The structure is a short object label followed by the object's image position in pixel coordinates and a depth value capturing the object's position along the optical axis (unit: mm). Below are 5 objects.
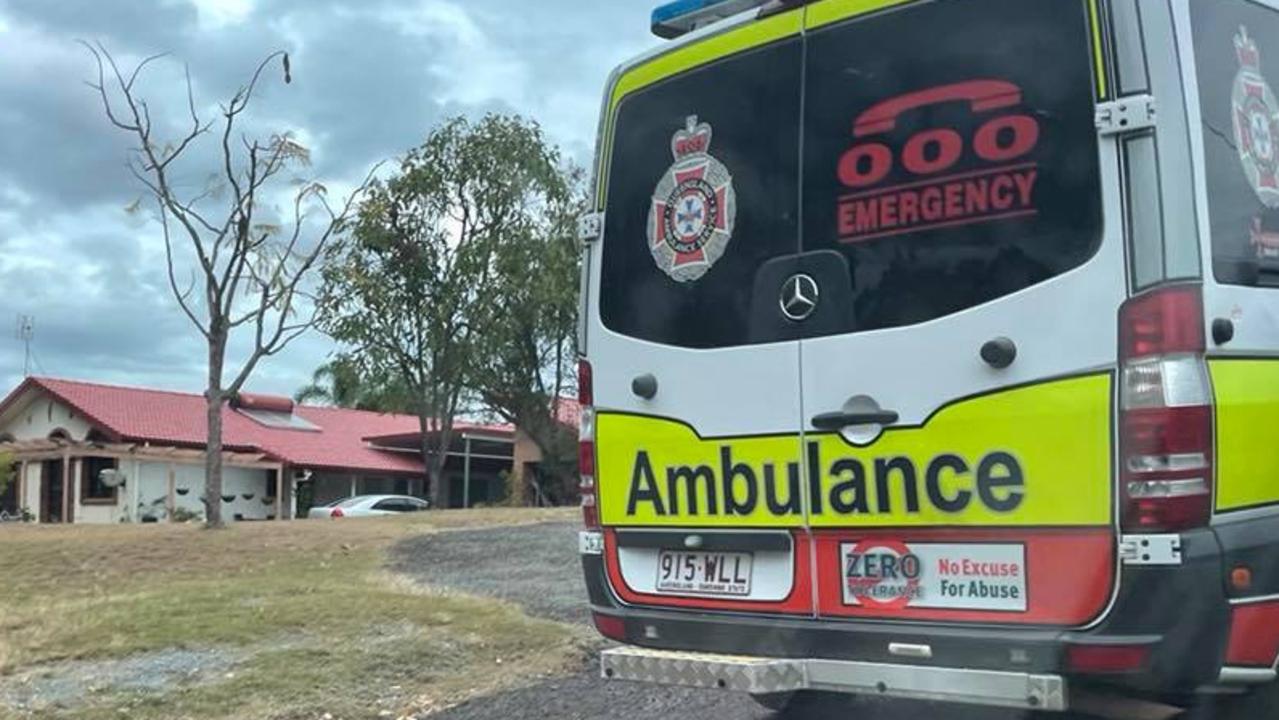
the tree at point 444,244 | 34688
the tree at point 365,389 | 35188
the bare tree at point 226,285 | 21312
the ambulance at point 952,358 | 3779
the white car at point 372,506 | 33188
